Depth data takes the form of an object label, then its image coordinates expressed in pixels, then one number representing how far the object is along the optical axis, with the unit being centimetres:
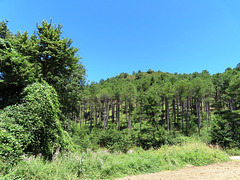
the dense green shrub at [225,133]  1564
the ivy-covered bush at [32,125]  531
